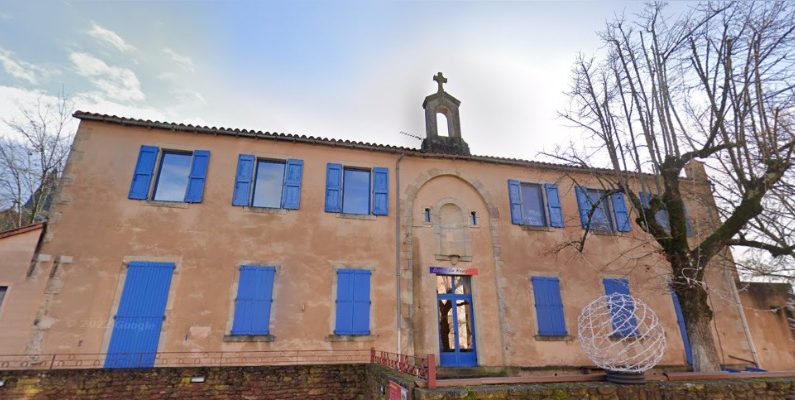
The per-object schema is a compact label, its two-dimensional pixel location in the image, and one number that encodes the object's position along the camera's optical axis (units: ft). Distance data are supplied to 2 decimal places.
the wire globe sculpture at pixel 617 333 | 34.89
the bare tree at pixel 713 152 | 23.65
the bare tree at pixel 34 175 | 46.54
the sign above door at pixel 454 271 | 35.53
